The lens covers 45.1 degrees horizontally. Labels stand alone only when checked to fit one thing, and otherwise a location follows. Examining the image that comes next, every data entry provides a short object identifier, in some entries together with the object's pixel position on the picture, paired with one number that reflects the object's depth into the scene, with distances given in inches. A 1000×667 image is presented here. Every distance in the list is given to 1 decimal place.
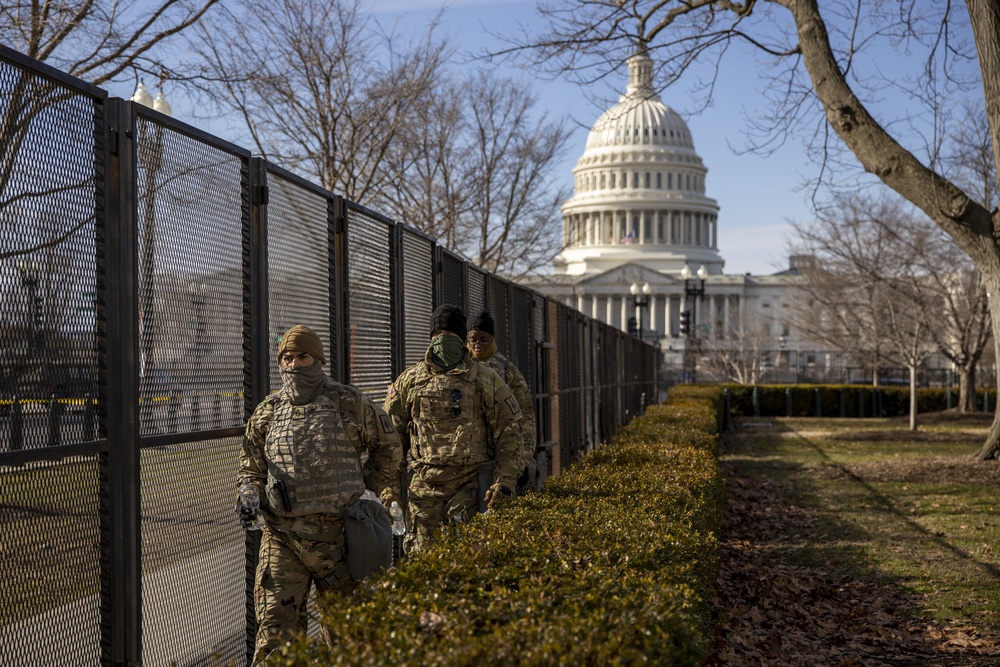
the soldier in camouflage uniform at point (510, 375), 275.7
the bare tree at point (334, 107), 845.2
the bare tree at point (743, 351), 2603.3
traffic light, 1928.8
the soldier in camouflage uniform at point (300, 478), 194.9
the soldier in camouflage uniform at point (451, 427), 255.4
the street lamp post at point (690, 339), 1939.0
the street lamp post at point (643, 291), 1891.0
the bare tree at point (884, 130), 577.9
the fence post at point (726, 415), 1310.4
